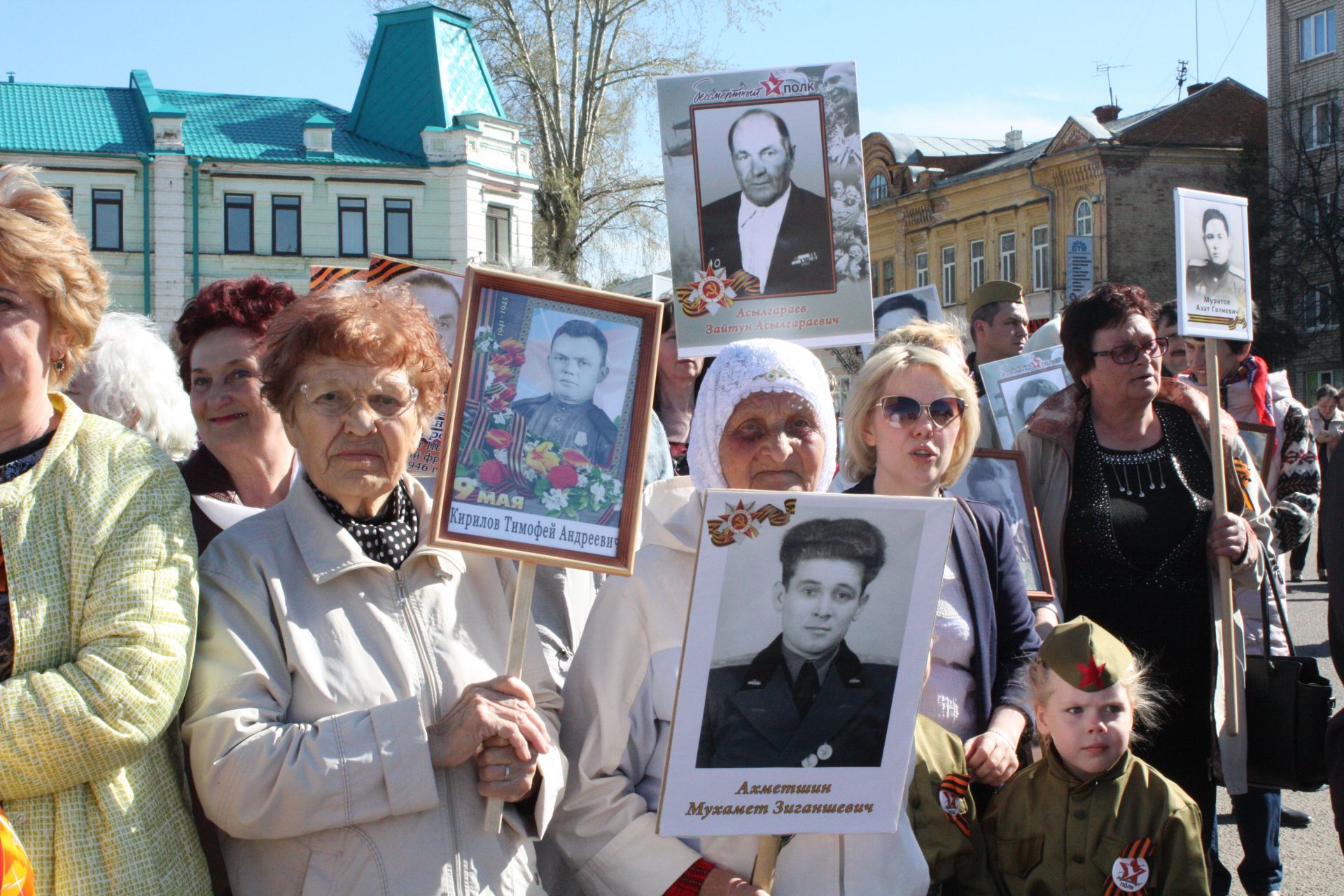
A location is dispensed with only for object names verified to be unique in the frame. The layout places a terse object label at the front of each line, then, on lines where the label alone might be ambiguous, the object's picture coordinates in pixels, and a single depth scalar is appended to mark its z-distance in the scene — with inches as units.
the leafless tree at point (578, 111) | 1097.4
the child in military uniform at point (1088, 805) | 122.9
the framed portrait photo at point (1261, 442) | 200.8
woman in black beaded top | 171.0
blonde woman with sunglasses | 127.0
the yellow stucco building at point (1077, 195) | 1526.8
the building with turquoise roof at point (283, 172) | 1213.1
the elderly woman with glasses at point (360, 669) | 90.3
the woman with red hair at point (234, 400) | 138.3
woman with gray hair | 162.1
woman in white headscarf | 99.8
